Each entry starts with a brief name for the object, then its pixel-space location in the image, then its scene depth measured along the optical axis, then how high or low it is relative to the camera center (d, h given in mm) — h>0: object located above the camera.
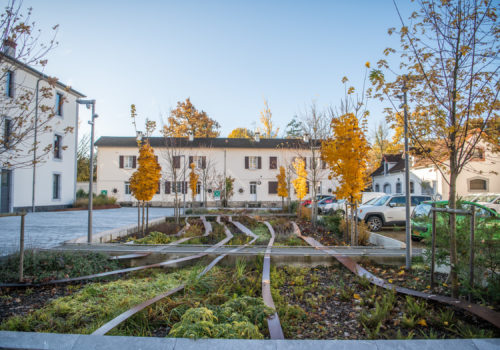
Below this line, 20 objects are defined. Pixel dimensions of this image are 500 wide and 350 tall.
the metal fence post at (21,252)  4326 -944
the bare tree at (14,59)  3969 +1804
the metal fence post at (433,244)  4078 -760
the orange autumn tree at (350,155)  7734 +866
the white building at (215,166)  33281 +2237
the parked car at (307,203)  22866 -1160
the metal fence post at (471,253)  3463 -747
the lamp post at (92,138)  7660 +1353
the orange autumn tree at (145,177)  9789 +332
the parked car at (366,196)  16991 -520
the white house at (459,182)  23453 +582
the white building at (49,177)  17969 +642
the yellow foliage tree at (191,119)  40688 +9373
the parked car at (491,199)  10578 -392
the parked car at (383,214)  12008 -1035
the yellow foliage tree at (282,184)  21005 +257
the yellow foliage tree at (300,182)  18792 +360
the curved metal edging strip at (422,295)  2994 -1310
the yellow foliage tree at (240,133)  52344 +9638
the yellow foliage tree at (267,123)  44406 +9522
